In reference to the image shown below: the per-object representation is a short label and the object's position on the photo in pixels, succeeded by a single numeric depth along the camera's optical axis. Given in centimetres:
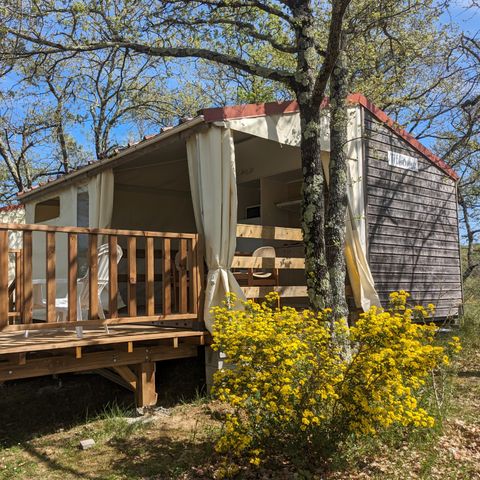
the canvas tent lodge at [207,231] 489
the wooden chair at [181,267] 554
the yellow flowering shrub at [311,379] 346
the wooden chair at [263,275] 630
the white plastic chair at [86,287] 560
